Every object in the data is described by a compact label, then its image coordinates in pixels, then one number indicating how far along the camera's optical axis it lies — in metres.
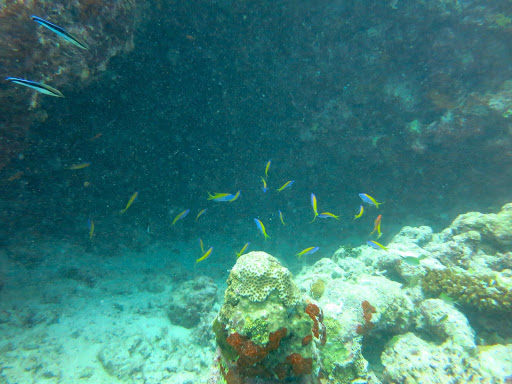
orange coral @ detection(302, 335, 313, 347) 2.41
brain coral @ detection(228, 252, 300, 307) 2.54
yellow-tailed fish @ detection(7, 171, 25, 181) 5.56
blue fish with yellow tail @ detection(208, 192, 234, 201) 4.87
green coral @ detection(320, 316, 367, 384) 3.43
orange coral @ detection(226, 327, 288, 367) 2.21
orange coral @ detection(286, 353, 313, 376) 2.28
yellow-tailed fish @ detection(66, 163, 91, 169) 5.78
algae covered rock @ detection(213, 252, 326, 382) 2.26
